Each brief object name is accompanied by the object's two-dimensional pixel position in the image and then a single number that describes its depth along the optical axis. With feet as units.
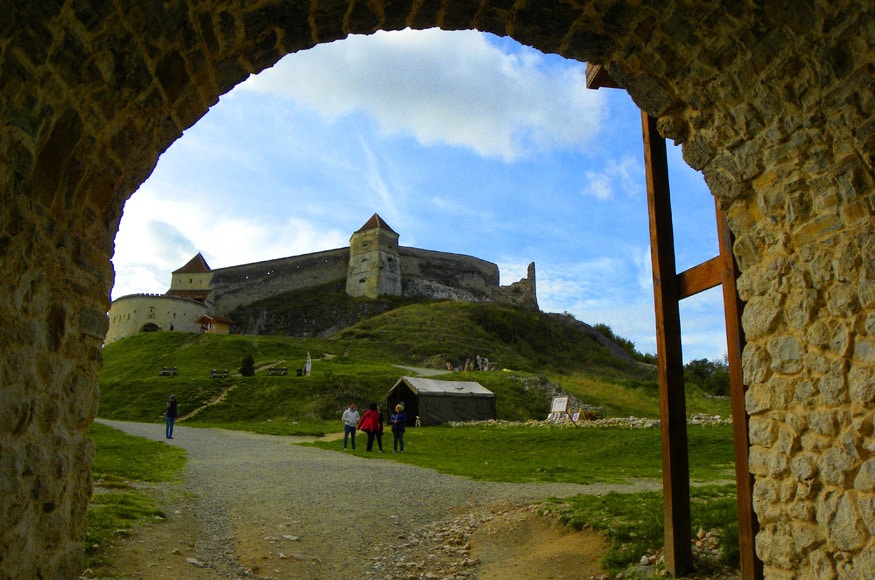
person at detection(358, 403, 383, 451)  57.21
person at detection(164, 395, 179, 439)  62.54
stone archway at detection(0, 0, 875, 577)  10.43
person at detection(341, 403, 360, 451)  58.13
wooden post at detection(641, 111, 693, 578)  17.34
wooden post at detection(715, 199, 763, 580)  14.44
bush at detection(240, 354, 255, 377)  122.93
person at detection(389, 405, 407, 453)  57.47
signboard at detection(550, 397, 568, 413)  81.84
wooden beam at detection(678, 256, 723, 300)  16.43
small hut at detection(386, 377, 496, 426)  88.07
